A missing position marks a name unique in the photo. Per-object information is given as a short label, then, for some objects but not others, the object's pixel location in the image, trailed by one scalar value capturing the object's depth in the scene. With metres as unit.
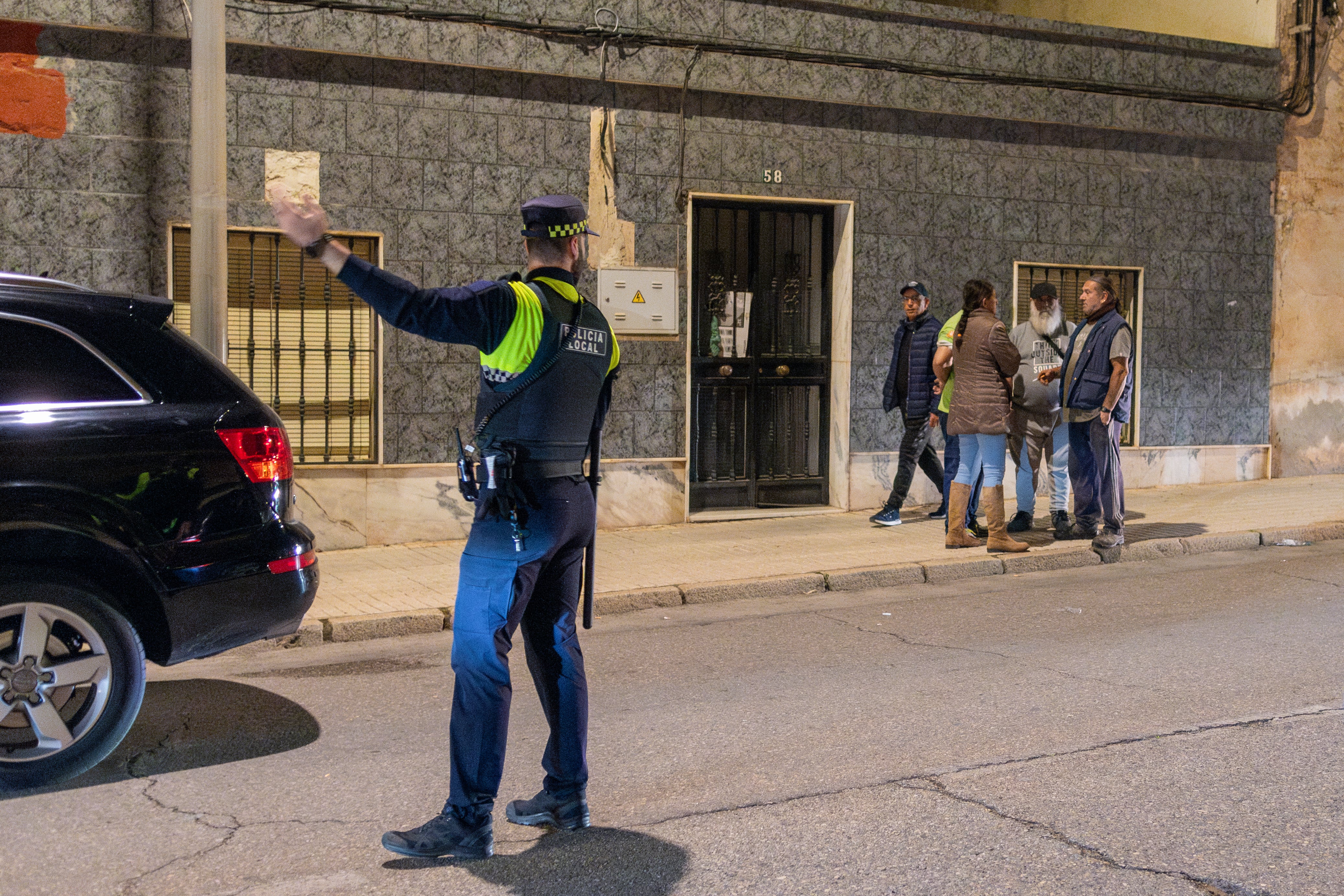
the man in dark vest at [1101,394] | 9.62
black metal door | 11.64
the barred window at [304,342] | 10.03
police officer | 3.87
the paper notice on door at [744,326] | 11.75
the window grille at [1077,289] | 12.91
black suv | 4.54
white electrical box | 11.00
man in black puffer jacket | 10.89
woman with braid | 9.48
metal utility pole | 7.59
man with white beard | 10.46
